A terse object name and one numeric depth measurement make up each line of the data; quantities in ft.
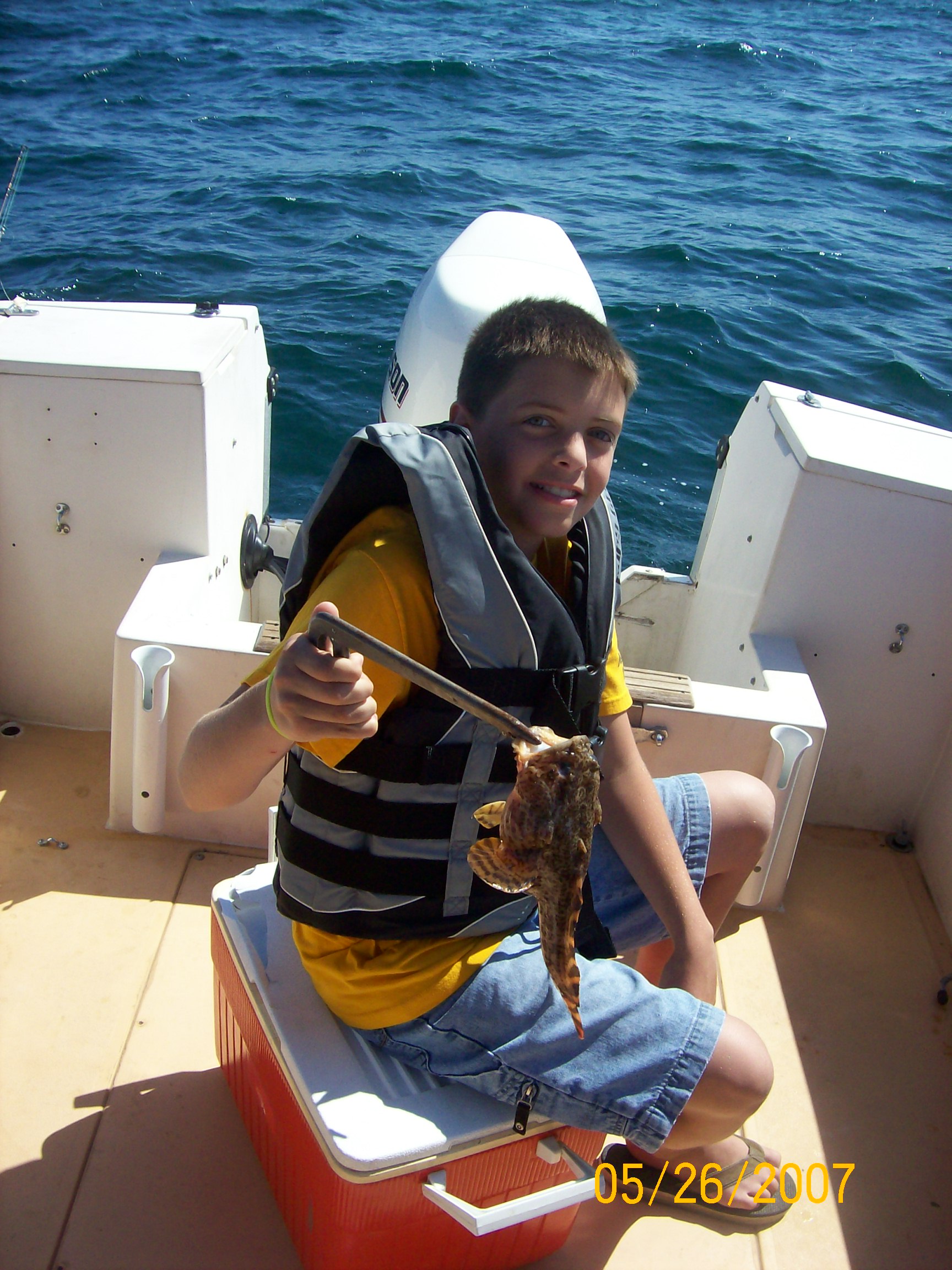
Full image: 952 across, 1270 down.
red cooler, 5.39
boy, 5.36
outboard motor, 11.75
